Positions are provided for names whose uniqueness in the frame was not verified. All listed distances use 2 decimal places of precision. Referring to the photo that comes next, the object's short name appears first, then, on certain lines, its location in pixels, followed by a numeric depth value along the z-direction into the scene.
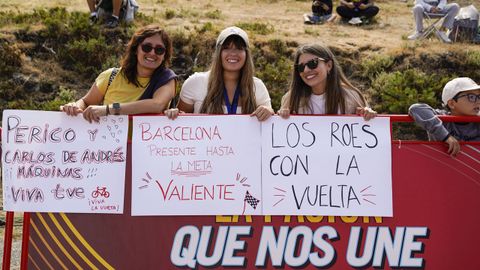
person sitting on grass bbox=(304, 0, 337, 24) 17.09
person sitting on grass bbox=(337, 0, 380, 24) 17.09
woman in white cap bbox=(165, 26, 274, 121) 5.18
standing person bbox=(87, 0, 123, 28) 14.41
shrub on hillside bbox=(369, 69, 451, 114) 12.57
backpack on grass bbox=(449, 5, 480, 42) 15.32
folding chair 15.49
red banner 5.01
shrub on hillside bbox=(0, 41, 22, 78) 13.24
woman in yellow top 5.04
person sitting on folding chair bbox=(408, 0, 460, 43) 15.37
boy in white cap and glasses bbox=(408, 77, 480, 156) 4.93
